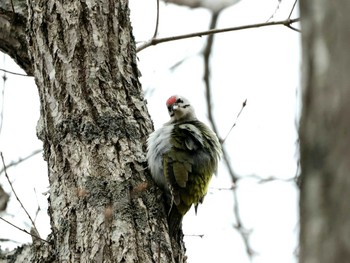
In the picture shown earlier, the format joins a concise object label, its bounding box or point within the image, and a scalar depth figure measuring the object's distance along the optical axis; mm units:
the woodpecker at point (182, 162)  6715
